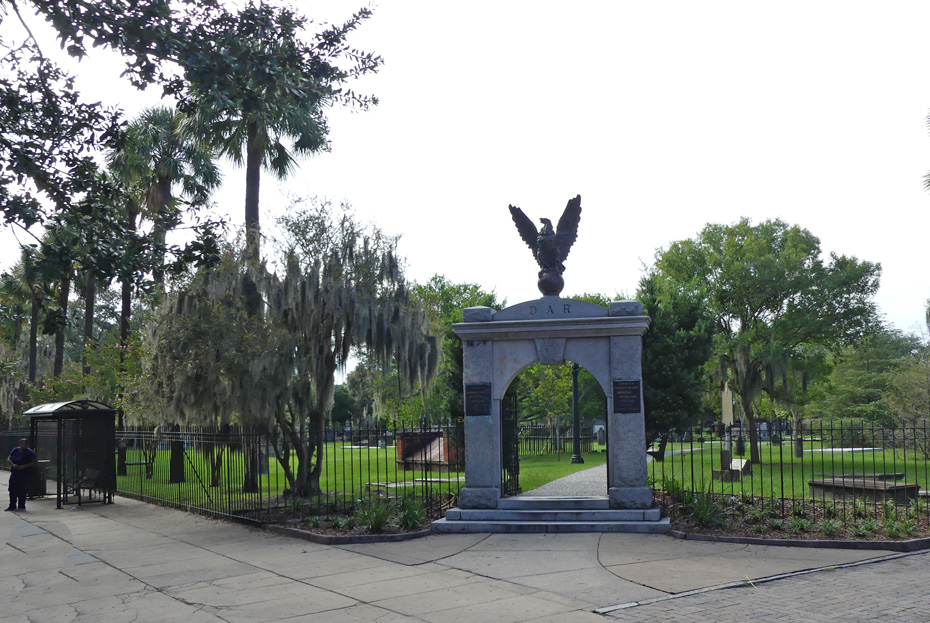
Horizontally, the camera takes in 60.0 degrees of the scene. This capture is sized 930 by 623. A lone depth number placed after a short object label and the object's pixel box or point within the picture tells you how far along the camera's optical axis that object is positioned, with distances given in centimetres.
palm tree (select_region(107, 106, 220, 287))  2348
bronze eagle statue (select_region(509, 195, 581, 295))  1351
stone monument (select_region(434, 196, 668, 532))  1231
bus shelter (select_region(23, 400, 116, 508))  1867
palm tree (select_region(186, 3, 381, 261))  1007
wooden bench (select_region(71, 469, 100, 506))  1919
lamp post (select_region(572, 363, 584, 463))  2914
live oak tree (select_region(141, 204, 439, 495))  1502
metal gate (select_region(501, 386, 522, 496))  1382
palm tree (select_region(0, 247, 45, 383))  3219
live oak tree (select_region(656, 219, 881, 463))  3009
